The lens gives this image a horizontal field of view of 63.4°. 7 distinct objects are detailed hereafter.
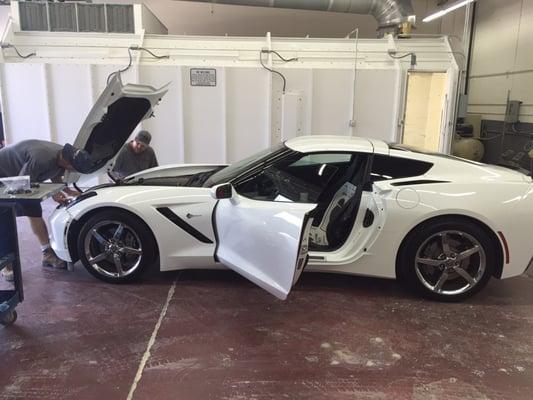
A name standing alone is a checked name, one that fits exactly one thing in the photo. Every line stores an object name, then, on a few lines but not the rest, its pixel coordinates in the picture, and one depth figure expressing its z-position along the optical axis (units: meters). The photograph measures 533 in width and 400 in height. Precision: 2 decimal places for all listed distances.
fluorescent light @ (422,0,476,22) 7.40
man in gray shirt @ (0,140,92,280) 3.95
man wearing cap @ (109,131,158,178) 5.61
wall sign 7.40
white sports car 3.35
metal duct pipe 8.45
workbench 2.95
